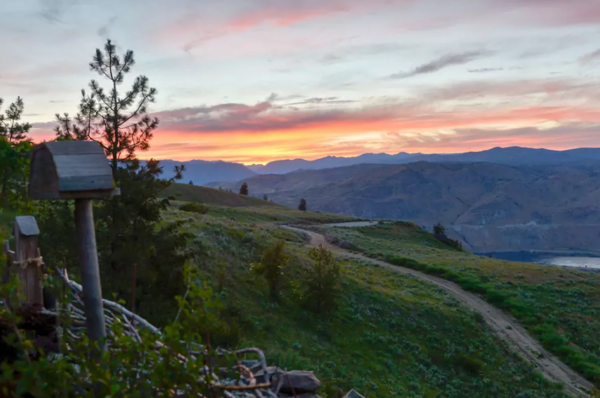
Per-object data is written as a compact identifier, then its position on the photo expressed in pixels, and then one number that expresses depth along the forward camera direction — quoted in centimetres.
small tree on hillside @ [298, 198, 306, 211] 9544
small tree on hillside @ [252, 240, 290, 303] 2142
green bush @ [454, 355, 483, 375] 2072
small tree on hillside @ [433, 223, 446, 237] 7494
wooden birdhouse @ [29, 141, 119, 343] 411
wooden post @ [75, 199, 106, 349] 421
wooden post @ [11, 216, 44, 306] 555
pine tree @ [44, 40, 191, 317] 1128
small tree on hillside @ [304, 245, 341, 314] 2164
